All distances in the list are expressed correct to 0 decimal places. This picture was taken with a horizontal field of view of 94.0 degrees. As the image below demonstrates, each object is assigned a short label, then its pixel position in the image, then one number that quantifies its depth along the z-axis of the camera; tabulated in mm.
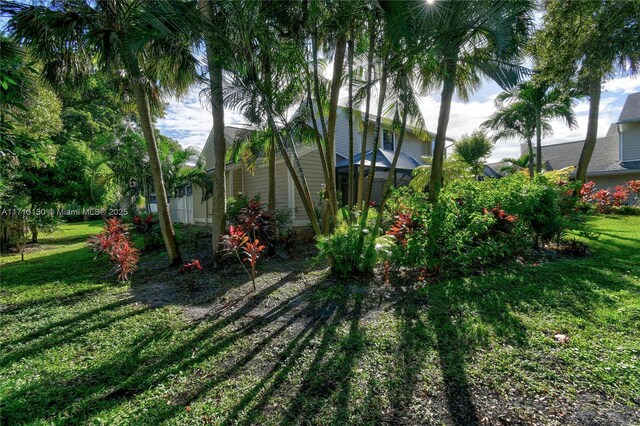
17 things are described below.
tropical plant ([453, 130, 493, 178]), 19797
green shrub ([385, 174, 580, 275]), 5086
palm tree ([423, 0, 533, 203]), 3979
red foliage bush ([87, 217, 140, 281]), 6281
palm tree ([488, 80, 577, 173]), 15364
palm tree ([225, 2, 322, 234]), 5312
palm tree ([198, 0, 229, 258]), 5297
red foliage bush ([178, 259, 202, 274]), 6715
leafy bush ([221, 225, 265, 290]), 5191
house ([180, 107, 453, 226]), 12031
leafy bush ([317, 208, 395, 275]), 5488
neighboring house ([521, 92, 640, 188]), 17156
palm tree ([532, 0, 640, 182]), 5363
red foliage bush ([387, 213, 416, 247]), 5340
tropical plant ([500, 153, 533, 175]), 21656
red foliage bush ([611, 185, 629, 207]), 13047
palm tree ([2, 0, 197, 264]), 4961
